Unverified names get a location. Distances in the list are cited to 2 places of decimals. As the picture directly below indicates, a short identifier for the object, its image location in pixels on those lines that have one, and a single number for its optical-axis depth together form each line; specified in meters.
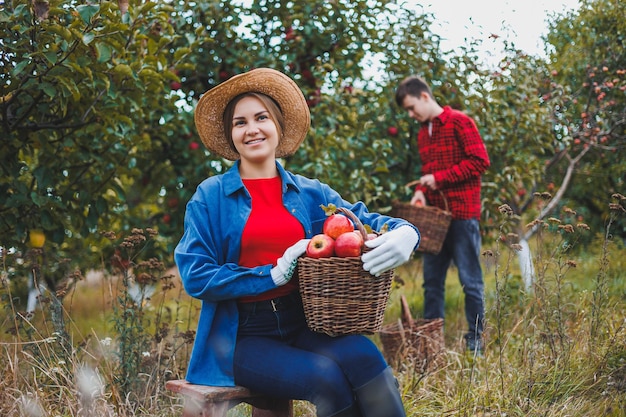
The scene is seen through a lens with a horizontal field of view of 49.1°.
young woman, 2.21
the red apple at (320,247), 2.20
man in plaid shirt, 4.38
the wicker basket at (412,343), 3.95
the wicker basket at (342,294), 2.17
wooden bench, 2.26
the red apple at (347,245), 2.19
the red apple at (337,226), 2.28
